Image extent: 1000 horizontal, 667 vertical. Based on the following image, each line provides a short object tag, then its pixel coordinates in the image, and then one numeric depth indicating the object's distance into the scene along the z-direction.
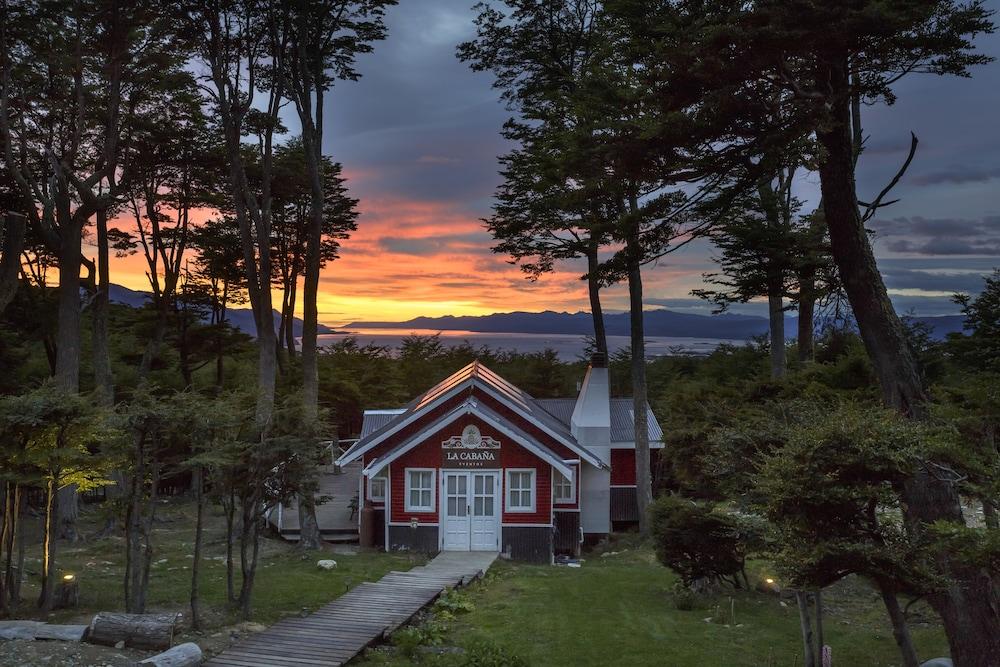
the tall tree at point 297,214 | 34.06
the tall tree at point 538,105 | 27.47
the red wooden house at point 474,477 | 22.48
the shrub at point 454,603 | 14.78
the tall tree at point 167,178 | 28.88
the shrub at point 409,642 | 11.78
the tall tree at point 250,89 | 22.67
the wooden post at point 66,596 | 12.84
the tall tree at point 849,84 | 10.08
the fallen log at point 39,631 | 10.23
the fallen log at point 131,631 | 10.46
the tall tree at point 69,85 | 20.89
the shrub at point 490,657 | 10.71
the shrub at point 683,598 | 14.80
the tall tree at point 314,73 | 22.80
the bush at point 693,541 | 14.41
